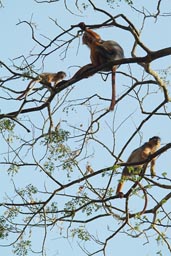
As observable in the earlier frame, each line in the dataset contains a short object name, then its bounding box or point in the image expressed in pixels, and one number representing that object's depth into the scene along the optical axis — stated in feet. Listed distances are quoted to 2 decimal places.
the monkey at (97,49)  49.29
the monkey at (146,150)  57.84
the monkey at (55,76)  61.34
